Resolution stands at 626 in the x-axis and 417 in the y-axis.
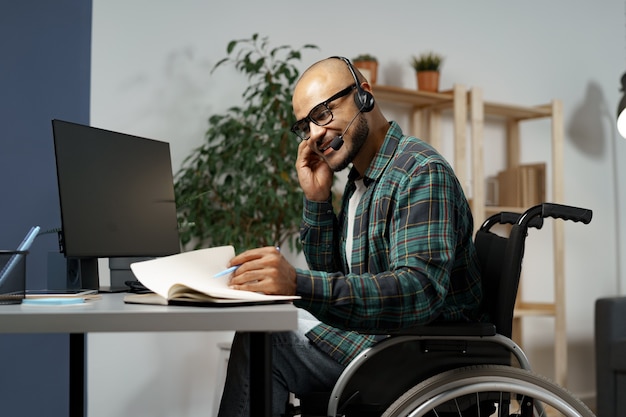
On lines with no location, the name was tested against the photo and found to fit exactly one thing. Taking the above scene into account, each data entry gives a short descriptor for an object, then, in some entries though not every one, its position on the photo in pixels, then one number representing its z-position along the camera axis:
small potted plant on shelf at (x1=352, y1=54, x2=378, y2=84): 3.59
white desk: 0.98
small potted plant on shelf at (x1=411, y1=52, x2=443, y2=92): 3.79
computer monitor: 1.58
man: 1.29
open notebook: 1.07
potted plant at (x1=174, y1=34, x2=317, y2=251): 3.08
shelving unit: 3.80
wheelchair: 1.40
